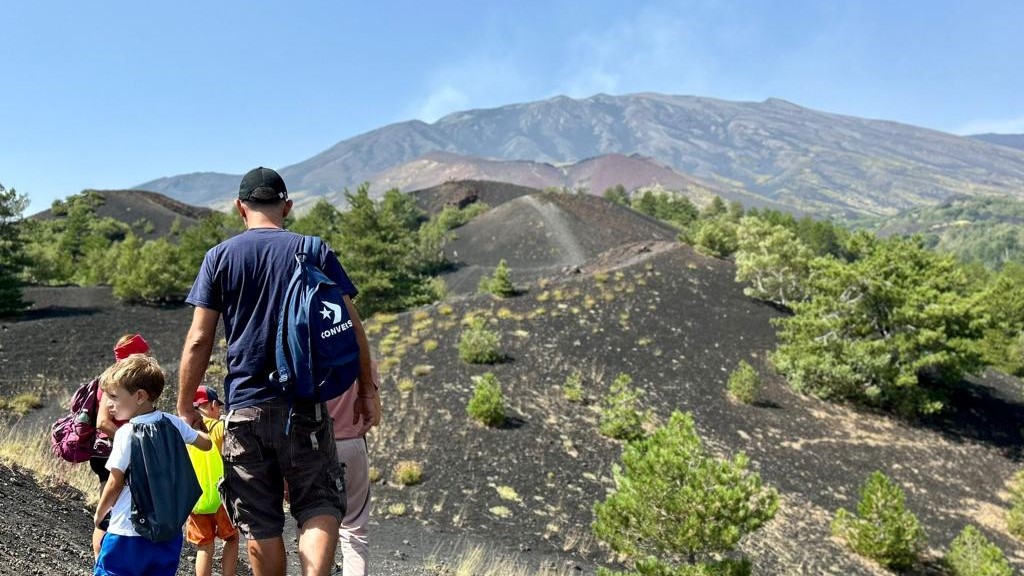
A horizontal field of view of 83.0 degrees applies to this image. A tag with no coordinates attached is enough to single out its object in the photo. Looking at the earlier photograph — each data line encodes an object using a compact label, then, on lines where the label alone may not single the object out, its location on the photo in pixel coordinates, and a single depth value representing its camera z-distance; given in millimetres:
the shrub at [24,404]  11578
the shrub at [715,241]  25453
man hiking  2504
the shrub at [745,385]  13812
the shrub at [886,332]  13906
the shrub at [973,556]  7312
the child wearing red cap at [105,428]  3166
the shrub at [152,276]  24453
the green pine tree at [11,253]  19592
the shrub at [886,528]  8477
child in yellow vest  3598
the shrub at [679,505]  5785
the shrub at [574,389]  12914
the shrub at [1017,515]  10454
